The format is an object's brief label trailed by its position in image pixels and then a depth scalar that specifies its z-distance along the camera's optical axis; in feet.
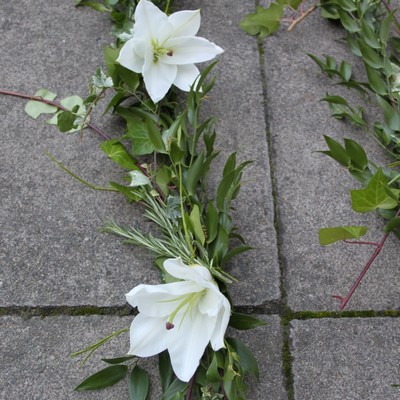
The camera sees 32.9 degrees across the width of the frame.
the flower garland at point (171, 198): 4.12
